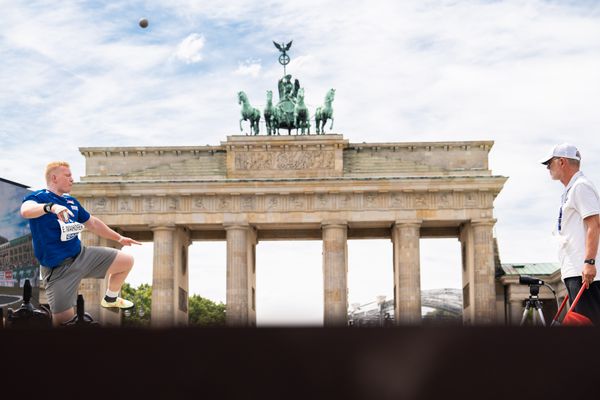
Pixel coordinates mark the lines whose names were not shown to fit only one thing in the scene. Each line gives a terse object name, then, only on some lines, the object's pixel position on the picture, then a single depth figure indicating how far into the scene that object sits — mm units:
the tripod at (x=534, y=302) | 12367
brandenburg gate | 62312
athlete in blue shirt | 10816
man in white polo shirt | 10289
